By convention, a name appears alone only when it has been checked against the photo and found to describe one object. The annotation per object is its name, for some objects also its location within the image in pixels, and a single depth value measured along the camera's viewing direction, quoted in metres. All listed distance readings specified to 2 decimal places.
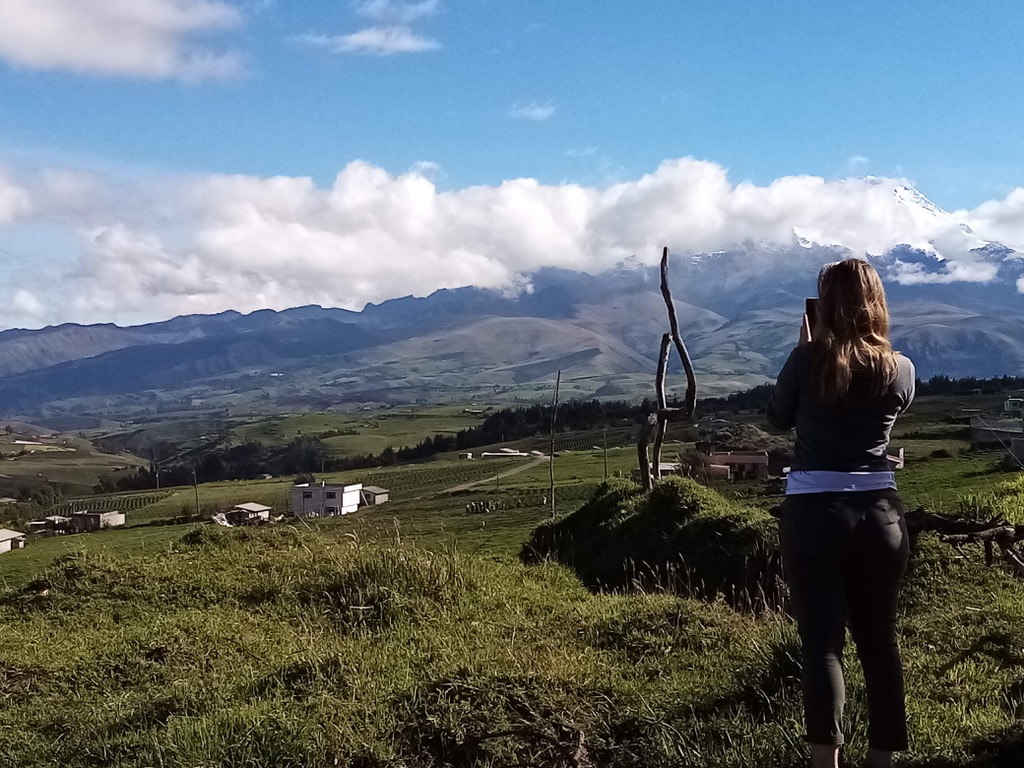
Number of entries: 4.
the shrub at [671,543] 8.56
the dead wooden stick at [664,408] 11.44
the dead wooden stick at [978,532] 6.86
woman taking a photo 3.89
